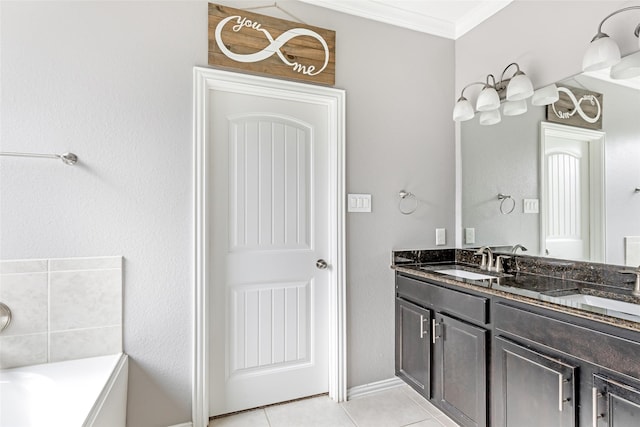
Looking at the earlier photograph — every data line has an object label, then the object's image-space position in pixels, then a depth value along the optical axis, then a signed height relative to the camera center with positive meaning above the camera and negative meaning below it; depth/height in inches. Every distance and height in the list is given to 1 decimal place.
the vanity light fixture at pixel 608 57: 57.3 +28.6
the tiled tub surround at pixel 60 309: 58.6 -17.5
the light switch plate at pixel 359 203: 84.4 +3.4
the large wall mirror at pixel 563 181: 61.0 +7.7
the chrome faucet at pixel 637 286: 55.3 -12.6
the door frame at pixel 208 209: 70.5 +1.7
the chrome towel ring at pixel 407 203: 90.0 +3.4
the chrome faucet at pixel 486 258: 83.0 -11.4
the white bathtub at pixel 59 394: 50.0 -28.9
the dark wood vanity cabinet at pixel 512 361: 43.2 -25.0
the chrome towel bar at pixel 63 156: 58.1 +11.5
